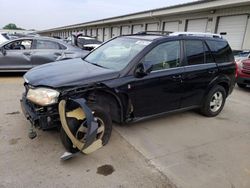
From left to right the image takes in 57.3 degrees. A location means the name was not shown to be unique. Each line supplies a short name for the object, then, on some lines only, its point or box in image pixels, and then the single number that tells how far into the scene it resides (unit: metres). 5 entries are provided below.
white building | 12.08
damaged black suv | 2.98
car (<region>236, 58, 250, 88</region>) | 7.98
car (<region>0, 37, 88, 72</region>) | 7.86
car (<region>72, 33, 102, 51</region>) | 13.42
